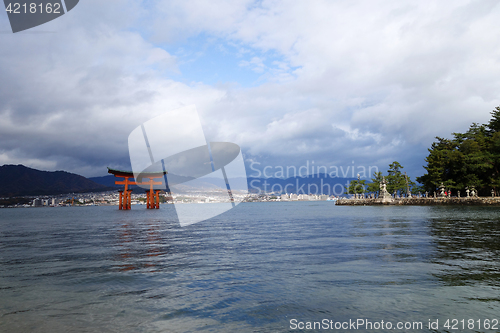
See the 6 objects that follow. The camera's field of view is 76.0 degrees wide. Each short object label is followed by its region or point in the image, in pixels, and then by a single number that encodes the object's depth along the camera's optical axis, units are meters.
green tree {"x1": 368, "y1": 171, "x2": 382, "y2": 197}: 115.19
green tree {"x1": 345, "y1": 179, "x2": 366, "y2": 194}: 121.31
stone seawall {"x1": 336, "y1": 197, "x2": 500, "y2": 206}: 74.81
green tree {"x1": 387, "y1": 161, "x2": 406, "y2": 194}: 109.44
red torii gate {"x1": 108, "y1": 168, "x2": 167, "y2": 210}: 88.50
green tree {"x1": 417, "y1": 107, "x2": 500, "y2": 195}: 78.44
